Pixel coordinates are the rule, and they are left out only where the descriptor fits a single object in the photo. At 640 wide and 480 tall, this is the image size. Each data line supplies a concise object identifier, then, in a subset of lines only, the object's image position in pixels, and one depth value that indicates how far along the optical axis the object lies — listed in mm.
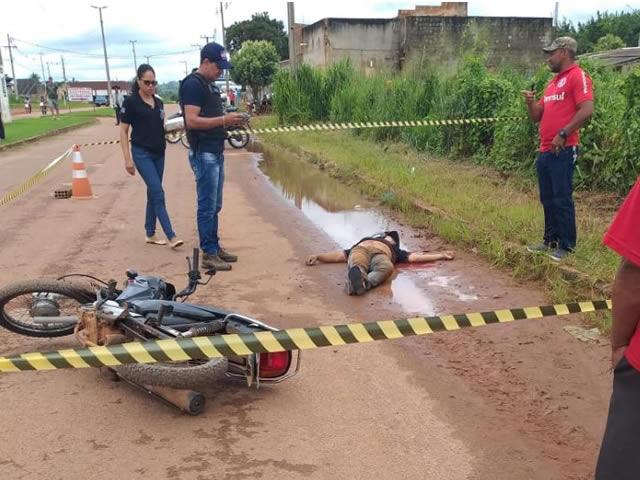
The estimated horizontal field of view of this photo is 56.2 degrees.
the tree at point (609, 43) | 36138
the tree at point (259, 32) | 64988
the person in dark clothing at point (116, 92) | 25873
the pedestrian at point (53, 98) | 36116
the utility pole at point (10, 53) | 64075
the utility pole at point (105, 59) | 51719
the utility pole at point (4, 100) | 31397
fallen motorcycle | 3197
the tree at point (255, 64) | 38219
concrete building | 31250
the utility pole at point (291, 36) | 21962
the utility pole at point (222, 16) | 47188
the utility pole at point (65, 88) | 75925
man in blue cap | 5410
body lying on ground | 5090
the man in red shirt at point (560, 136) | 5051
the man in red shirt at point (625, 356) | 1633
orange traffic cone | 9633
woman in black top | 6289
